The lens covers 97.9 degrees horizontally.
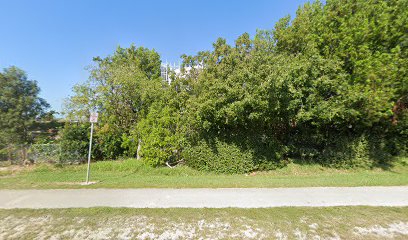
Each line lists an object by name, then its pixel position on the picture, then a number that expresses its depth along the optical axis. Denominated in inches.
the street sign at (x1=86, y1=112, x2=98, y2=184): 272.3
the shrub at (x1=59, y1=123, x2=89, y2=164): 384.5
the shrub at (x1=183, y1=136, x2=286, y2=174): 340.2
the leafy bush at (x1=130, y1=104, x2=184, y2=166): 364.5
